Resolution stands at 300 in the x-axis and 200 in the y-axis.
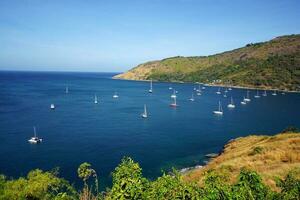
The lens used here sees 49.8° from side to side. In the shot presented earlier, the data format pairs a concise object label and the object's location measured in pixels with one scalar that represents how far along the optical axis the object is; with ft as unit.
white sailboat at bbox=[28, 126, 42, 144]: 310.04
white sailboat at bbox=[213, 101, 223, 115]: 514.97
